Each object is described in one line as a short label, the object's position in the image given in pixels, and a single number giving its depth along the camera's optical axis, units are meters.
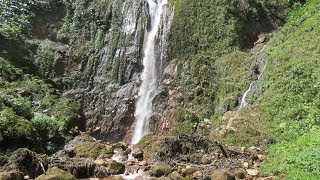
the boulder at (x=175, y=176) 7.37
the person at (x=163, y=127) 13.24
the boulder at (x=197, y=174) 7.52
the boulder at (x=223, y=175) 6.87
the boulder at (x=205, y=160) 8.47
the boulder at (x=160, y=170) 7.83
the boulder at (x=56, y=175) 7.04
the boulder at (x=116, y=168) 8.54
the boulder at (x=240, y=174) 7.25
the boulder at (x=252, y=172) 7.36
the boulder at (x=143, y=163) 8.94
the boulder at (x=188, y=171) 7.72
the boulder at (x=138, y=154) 9.84
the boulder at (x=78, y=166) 8.12
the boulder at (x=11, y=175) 6.71
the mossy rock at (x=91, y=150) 10.07
